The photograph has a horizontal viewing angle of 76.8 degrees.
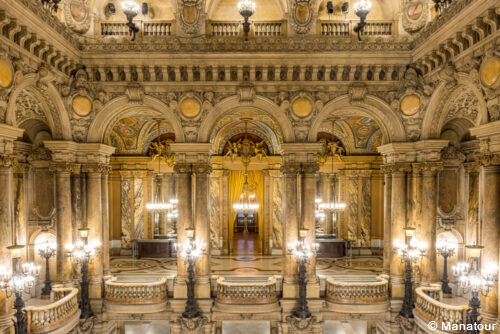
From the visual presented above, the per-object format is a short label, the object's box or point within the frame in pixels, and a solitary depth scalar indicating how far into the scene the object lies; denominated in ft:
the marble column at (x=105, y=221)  36.22
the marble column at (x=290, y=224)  34.27
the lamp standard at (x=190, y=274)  32.01
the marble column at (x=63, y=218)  33.09
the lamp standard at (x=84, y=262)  31.89
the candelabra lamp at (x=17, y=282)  23.38
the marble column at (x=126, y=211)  53.36
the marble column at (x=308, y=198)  34.91
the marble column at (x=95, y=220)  34.50
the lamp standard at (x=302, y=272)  32.27
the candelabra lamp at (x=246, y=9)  30.55
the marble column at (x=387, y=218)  35.60
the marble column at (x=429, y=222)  32.73
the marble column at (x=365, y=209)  53.72
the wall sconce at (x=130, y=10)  30.63
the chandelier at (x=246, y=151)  54.13
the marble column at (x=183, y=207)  34.40
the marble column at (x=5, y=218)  24.63
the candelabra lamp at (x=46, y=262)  34.96
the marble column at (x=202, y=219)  34.50
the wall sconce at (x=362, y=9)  30.99
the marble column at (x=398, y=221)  34.35
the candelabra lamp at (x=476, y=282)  22.81
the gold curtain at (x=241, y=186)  56.70
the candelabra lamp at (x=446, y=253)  35.55
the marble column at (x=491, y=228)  23.91
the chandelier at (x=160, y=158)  53.26
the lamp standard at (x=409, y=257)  31.35
